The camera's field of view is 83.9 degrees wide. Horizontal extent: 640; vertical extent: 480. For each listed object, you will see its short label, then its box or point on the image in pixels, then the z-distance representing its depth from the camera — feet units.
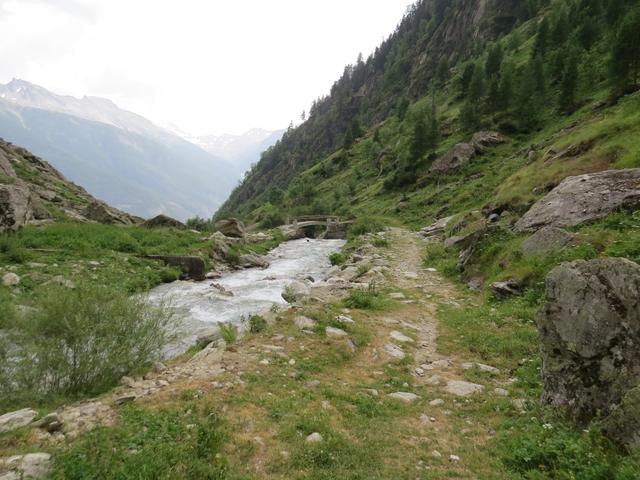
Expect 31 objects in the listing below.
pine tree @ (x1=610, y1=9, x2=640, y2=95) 128.67
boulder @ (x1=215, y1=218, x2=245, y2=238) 136.07
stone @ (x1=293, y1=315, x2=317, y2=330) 34.71
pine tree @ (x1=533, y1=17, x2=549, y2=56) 237.84
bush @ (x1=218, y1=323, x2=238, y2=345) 31.59
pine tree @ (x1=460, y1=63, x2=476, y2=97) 267.20
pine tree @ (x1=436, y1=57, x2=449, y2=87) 378.12
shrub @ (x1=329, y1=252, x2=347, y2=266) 91.61
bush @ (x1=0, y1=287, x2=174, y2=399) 21.45
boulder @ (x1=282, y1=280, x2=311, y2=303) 47.88
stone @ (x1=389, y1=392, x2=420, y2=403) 24.32
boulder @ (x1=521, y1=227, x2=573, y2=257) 41.22
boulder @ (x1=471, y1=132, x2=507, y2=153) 183.01
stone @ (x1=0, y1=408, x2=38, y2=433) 16.75
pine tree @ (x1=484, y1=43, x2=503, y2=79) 255.09
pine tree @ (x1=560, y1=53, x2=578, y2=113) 163.63
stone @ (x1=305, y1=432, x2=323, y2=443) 18.13
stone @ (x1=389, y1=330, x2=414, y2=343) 34.89
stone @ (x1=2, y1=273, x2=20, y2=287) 49.62
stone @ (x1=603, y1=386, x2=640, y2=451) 13.71
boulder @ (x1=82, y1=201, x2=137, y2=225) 112.57
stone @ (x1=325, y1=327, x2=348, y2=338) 33.69
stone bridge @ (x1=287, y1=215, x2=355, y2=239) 181.37
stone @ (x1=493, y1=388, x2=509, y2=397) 23.89
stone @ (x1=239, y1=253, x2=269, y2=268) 98.61
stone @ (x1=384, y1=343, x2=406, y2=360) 31.59
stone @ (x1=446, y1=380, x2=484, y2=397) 25.00
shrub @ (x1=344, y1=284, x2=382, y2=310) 43.80
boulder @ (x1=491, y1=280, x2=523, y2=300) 41.42
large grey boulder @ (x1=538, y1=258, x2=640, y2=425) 16.84
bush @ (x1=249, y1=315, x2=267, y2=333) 33.96
